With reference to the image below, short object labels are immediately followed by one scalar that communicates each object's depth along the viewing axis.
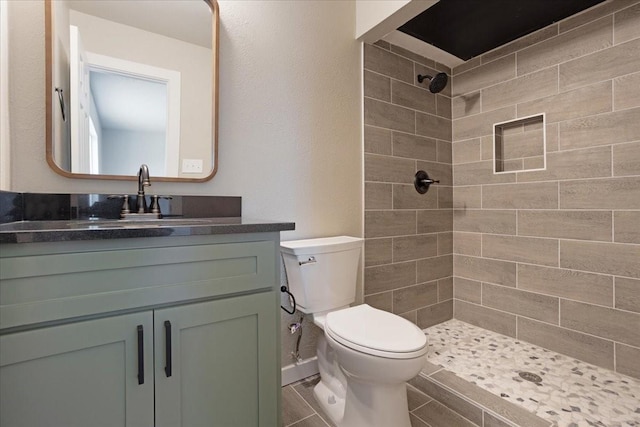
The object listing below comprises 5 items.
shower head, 2.27
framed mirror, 1.25
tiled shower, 1.78
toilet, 1.19
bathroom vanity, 0.76
